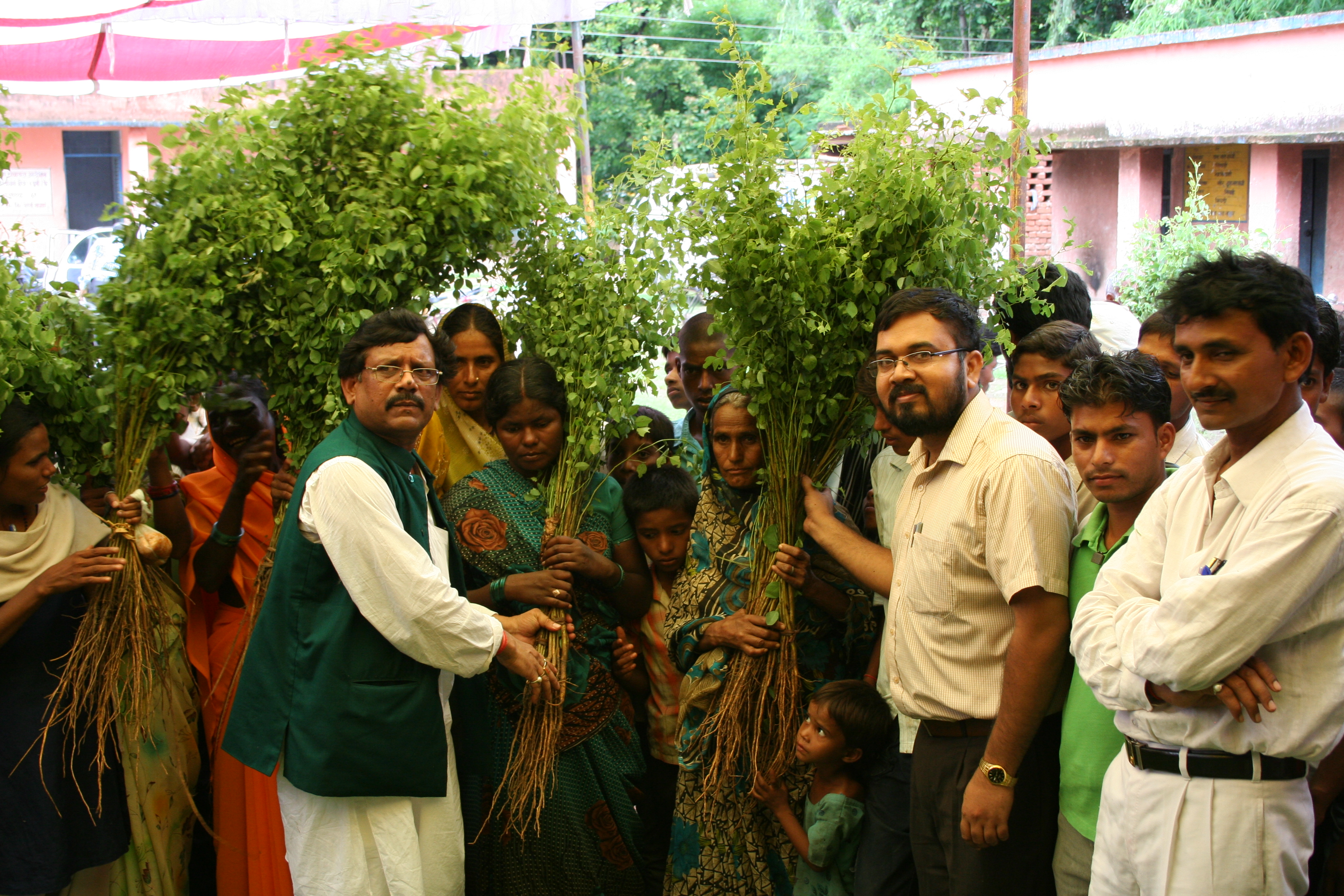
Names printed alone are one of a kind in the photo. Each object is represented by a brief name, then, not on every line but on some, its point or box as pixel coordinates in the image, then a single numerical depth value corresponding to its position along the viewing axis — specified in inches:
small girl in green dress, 116.9
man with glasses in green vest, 108.3
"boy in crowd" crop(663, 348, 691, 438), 179.8
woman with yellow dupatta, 143.3
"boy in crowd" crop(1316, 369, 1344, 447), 115.5
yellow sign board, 431.2
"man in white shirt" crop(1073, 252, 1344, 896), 75.0
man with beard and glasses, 95.3
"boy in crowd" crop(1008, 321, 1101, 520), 117.6
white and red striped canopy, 216.4
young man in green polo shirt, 95.4
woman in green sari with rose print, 130.7
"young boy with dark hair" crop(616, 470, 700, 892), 139.9
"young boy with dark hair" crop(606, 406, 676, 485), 142.6
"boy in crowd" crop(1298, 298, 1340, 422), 100.9
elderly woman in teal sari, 126.6
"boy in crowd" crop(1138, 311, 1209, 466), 119.6
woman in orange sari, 135.0
